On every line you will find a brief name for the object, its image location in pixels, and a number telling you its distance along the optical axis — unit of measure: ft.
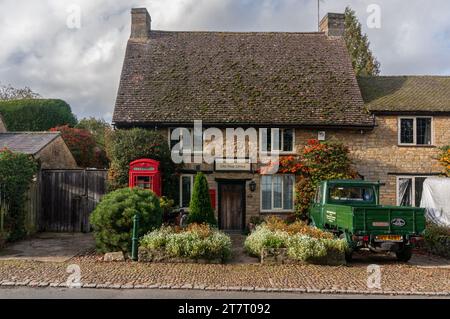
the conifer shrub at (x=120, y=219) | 39.65
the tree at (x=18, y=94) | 138.31
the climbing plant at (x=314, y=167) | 57.82
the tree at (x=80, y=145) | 91.67
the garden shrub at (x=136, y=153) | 55.72
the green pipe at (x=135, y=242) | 38.06
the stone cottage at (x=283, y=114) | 61.36
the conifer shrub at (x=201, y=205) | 48.06
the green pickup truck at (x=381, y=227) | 37.60
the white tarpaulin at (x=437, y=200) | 54.90
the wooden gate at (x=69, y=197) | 57.98
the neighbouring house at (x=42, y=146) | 56.25
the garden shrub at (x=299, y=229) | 39.61
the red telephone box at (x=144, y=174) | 53.26
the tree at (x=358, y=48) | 108.99
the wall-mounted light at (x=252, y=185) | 60.85
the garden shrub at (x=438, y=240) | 44.39
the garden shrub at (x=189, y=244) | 37.40
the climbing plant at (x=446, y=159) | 59.41
